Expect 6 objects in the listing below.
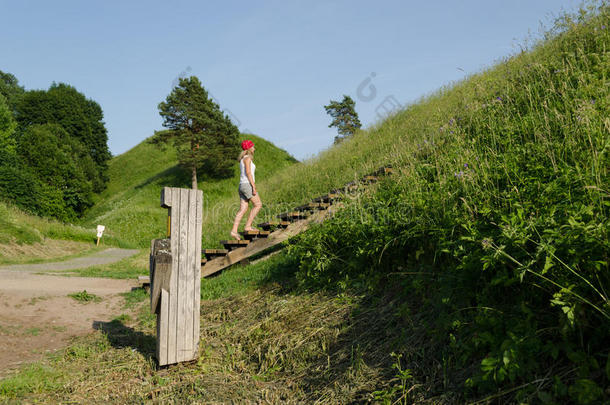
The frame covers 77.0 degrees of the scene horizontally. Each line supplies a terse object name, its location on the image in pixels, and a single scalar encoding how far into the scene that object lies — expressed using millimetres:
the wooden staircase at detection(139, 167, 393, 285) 7984
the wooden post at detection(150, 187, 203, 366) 4184
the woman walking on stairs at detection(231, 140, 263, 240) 8180
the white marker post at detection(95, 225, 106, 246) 22062
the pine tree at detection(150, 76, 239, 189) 30203
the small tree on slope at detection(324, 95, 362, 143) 38000
